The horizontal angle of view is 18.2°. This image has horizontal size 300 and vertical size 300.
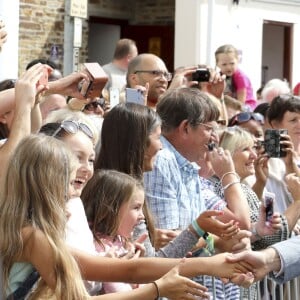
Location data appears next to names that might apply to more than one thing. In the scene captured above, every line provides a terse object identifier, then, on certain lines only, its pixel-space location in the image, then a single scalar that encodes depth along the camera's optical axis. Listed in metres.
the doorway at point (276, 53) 20.05
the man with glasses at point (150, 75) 7.34
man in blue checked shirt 5.14
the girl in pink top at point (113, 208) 4.50
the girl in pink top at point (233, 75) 11.59
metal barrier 5.46
